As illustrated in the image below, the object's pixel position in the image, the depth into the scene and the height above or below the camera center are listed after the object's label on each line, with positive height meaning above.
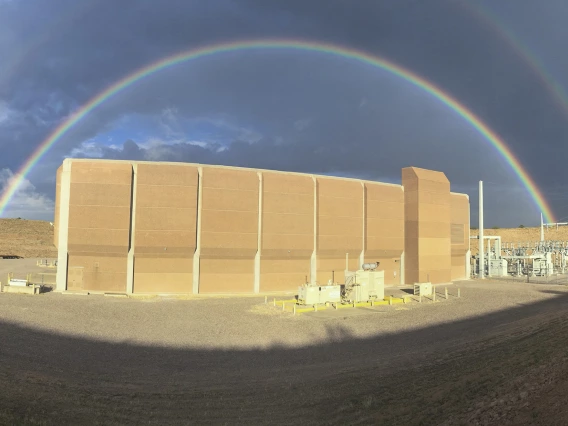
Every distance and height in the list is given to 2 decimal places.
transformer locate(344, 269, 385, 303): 34.28 -3.24
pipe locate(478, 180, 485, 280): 60.38 +1.82
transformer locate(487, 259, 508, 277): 63.31 -2.85
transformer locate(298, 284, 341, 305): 32.91 -3.74
